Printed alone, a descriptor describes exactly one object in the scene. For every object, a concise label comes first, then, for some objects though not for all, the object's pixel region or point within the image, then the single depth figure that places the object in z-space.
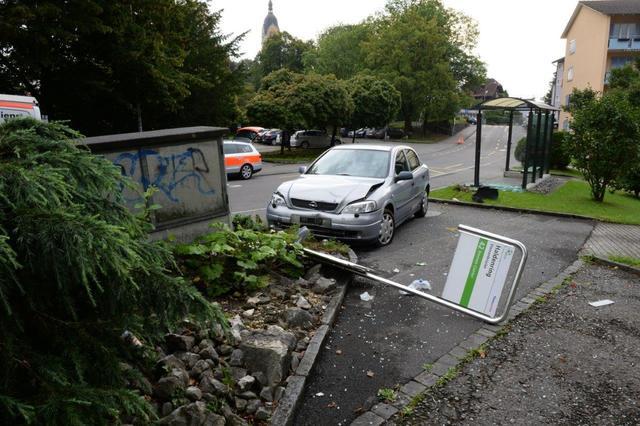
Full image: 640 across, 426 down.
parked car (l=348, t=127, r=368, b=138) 58.95
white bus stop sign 5.53
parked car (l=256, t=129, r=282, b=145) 47.78
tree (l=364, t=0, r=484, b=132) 59.41
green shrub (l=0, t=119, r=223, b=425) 2.16
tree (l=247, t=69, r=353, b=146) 32.09
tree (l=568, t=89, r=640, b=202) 14.72
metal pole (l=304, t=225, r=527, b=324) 5.64
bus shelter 17.61
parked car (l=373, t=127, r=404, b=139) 60.12
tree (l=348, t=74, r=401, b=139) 46.51
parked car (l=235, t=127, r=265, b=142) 49.31
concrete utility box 6.15
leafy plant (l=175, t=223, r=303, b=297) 5.69
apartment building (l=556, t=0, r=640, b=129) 50.47
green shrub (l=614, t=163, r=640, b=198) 16.53
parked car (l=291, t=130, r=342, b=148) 42.16
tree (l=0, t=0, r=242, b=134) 15.28
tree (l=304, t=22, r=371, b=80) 72.38
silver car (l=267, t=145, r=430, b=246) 8.35
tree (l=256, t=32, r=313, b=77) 87.31
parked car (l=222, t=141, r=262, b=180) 22.62
